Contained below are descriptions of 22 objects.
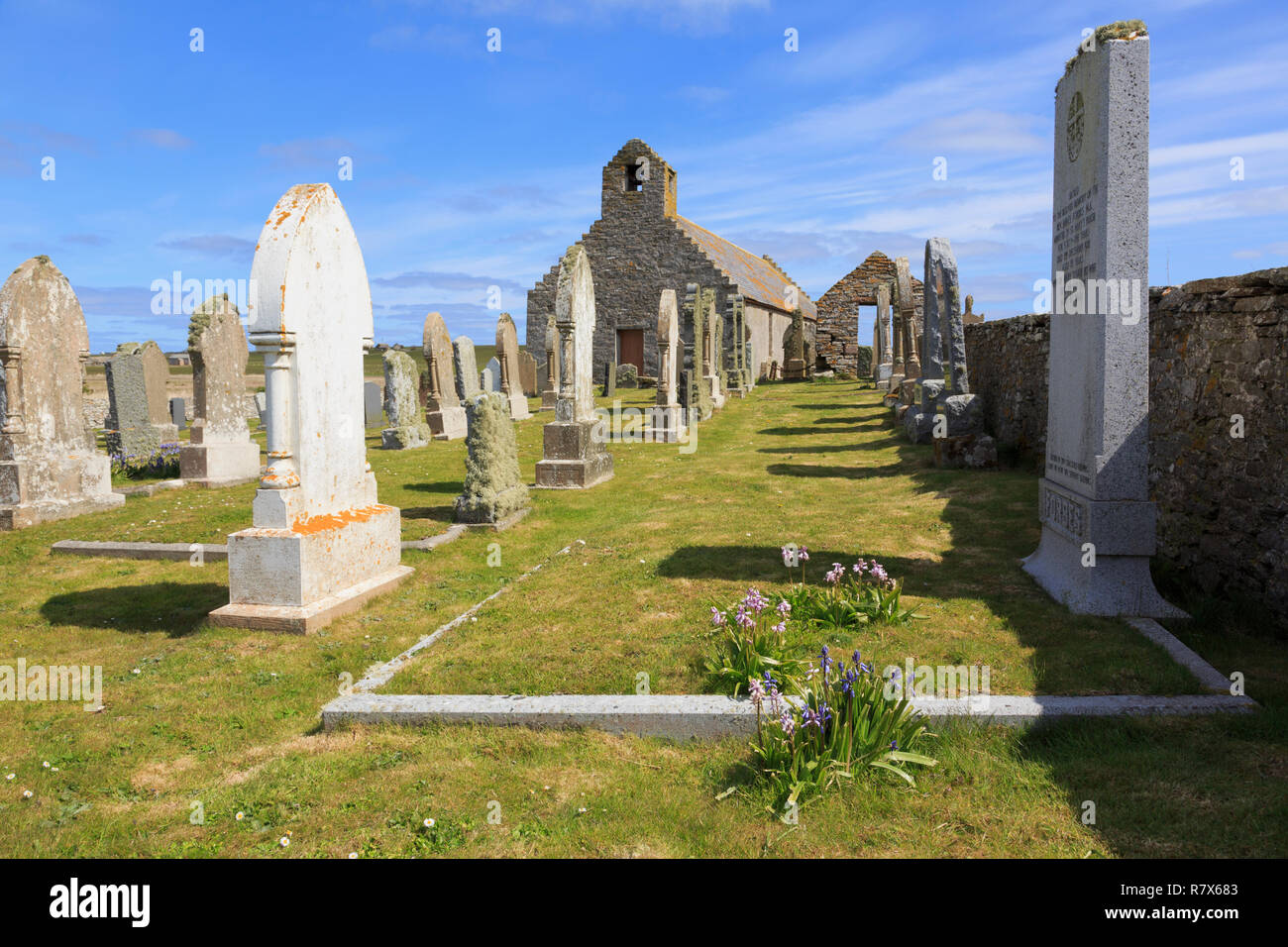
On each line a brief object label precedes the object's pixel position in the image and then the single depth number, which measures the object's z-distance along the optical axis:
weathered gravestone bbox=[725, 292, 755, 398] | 26.82
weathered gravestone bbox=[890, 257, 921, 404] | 17.20
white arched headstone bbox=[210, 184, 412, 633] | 5.68
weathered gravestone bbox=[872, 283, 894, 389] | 25.11
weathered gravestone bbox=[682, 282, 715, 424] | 18.48
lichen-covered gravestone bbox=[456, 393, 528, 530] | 8.85
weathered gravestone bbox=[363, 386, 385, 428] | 22.69
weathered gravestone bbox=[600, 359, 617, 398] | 28.87
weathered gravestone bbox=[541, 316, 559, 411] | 23.06
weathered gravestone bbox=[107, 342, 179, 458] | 15.55
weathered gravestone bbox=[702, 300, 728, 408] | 21.70
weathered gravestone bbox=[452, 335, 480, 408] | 18.66
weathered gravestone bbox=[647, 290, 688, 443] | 16.47
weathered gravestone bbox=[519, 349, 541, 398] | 25.59
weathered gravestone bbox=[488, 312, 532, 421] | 20.70
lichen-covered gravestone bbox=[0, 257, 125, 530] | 9.61
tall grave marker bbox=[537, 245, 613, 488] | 11.30
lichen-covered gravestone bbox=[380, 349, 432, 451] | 16.02
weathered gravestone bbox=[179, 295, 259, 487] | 12.37
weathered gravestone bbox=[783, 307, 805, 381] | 33.31
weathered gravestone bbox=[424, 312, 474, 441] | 17.89
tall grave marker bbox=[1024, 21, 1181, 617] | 5.07
